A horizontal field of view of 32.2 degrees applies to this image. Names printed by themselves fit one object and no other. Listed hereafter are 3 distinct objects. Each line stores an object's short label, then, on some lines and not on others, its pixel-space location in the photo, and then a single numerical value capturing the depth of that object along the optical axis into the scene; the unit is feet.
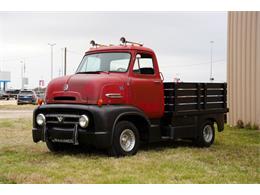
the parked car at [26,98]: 121.60
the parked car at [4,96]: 189.16
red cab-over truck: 29.35
